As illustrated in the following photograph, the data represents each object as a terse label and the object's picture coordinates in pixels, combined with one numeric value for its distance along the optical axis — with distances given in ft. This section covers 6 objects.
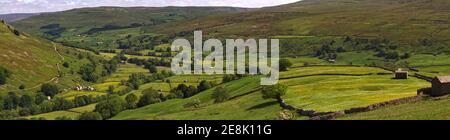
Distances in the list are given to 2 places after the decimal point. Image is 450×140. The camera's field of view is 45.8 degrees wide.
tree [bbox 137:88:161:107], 549.54
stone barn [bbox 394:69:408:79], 388.78
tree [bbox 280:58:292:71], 564.71
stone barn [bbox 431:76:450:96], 244.63
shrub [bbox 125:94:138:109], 547.57
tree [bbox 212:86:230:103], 428.97
